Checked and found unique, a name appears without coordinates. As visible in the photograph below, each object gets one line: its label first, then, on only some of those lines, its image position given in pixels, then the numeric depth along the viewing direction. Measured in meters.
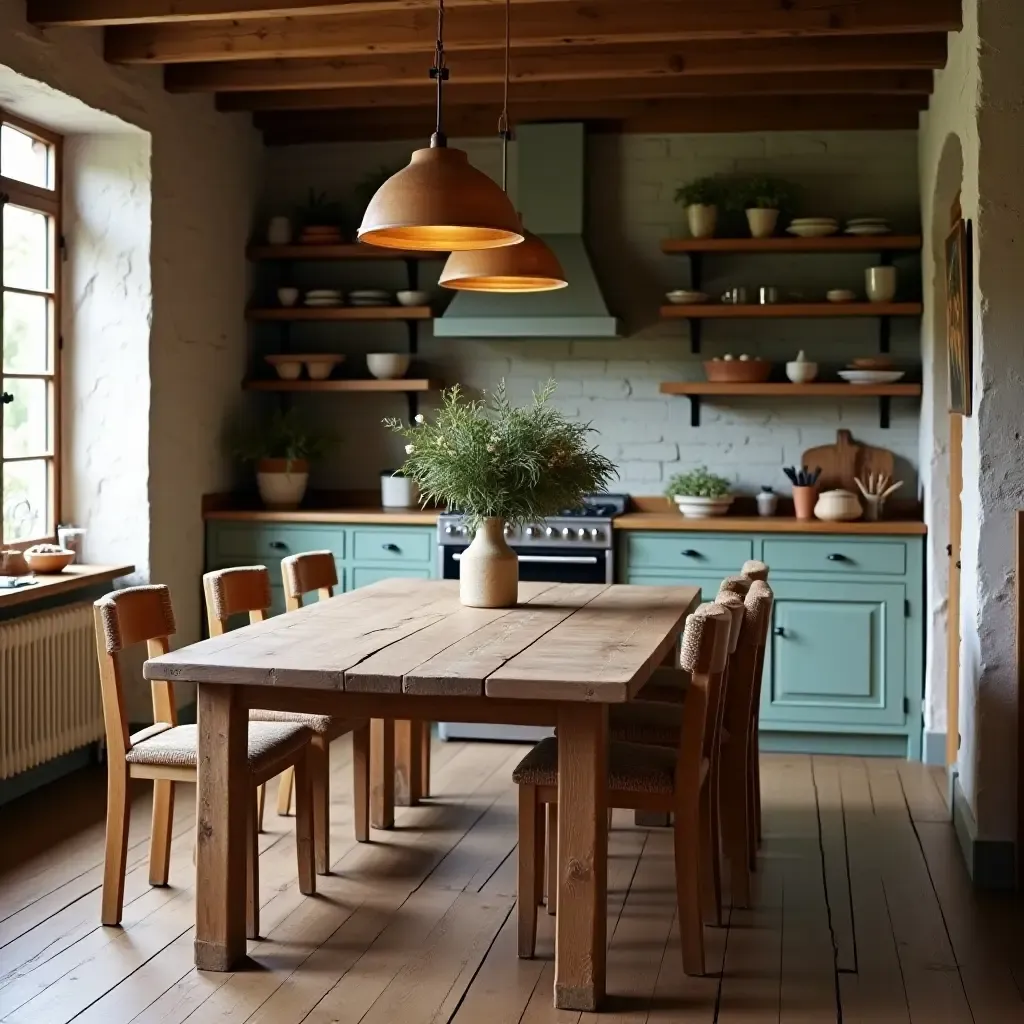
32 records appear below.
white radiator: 4.72
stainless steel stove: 5.86
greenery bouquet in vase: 3.98
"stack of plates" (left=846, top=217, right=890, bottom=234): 6.04
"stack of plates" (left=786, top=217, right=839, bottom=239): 6.05
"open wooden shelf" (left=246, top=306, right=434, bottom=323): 6.43
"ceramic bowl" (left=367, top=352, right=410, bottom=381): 6.48
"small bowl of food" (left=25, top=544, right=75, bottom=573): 5.10
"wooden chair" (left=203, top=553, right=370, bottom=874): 4.04
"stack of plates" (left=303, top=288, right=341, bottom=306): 6.53
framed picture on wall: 4.39
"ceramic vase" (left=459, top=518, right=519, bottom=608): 4.19
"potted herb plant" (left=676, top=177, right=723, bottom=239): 6.16
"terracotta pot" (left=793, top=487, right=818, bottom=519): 6.04
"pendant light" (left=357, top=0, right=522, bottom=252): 3.24
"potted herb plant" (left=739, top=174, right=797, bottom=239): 6.11
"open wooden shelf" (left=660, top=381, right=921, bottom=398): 5.96
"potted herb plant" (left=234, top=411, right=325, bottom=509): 6.41
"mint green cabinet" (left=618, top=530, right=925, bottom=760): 5.67
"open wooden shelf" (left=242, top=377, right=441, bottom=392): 6.36
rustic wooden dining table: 3.12
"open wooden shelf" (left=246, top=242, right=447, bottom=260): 6.37
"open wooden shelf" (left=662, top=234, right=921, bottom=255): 5.98
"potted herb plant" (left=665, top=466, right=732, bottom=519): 6.06
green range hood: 6.07
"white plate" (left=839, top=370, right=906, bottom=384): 6.00
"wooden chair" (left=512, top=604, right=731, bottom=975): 3.31
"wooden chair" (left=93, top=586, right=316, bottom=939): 3.58
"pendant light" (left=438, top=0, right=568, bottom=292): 3.98
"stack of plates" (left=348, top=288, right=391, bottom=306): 6.50
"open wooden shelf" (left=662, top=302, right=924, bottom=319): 5.98
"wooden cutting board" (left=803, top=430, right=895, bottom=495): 6.29
